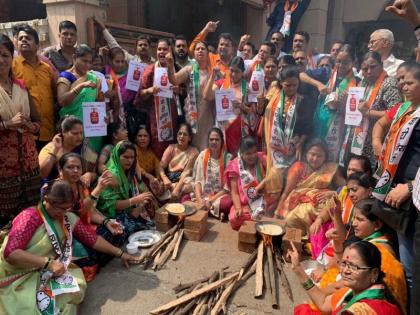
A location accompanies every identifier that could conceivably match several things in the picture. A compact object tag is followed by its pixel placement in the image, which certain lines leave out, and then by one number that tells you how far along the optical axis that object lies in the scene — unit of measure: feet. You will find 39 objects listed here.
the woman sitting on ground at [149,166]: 14.48
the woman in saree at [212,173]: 14.10
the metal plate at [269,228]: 11.19
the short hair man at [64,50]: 13.14
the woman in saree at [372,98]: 11.36
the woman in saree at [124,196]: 11.92
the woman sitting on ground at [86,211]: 9.49
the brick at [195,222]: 12.11
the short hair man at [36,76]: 11.66
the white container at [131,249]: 10.87
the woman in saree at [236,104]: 14.76
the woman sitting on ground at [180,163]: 14.83
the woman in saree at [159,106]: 15.06
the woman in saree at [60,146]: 10.69
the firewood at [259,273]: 9.31
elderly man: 12.62
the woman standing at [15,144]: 9.81
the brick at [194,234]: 12.14
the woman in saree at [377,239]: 6.69
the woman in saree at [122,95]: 14.79
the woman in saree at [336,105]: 13.01
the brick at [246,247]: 11.39
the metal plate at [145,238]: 11.46
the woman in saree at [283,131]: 13.57
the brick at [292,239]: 10.77
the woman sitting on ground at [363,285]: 6.00
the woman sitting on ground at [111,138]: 13.32
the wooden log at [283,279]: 9.46
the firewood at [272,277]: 9.02
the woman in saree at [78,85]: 12.04
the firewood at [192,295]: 8.46
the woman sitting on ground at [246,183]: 13.26
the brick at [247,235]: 11.23
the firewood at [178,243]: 11.07
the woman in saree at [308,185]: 12.03
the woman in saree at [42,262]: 7.68
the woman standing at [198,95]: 15.29
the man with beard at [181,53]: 15.93
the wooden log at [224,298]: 8.57
